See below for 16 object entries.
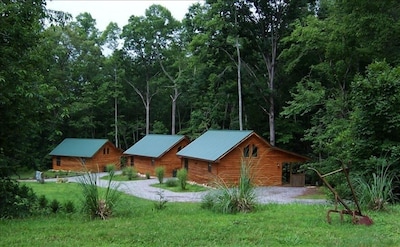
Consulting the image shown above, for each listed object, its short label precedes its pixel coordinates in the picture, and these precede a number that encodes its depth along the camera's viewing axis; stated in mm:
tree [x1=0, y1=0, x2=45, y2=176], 7828
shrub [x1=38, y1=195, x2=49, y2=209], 9984
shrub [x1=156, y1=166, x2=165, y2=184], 28125
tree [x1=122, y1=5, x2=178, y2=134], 48594
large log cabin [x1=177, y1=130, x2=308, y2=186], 25531
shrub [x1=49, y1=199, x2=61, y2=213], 9438
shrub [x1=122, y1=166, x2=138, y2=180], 32344
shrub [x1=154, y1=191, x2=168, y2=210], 9020
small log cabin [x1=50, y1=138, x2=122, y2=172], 39656
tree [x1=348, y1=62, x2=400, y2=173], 11523
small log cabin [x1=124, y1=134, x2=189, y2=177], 34094
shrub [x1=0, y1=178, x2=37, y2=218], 8734
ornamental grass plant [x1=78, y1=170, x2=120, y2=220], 7422
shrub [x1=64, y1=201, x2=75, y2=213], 9008
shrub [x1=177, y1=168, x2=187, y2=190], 24016
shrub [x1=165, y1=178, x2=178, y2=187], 25688
